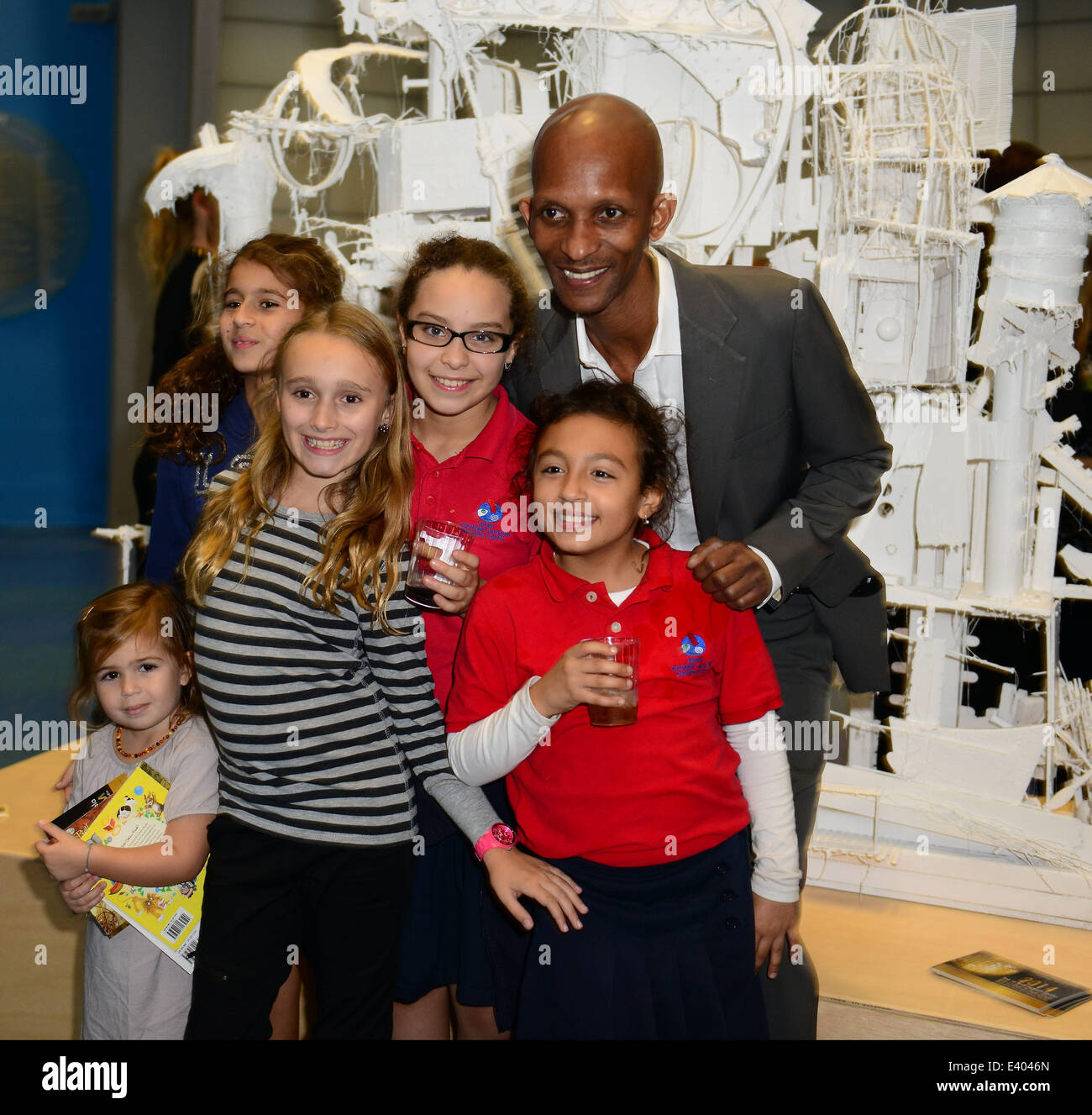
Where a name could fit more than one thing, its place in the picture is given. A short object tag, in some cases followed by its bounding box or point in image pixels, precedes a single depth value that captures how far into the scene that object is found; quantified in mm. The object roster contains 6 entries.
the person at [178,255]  3625
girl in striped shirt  1804
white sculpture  3033
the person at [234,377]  2316
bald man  2016
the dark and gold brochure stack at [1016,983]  2582
